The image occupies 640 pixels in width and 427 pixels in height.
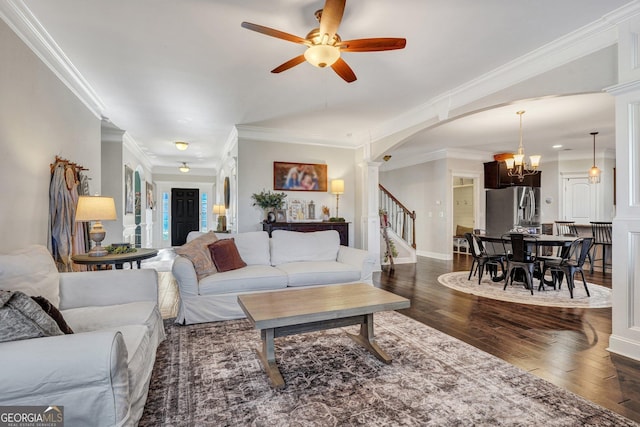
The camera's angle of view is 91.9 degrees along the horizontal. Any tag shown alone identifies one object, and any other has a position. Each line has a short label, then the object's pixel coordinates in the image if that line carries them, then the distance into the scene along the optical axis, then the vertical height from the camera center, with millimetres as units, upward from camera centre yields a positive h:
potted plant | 5727 +206
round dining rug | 3979 -1174
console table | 5625 -274
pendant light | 6911 +829
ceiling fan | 2211 +1300
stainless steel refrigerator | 7691 +58
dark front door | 10828 -19
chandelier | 5266 +911
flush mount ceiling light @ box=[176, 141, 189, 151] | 6808 +1512
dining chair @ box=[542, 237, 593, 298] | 4233 -726
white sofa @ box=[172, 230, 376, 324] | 3205 -686
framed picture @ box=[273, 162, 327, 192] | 5980 +710
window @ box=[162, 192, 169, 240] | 10656 -120
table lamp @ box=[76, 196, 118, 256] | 3064 +7
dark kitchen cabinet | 7953 +872
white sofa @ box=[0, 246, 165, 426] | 1200 -654
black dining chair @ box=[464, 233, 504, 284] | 5055 -762
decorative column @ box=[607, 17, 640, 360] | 2434 +94
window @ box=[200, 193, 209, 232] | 11117 +86
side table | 2977 -451
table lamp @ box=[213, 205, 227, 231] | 7371 -210
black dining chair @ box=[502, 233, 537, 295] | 4457 -668
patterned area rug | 1730 -1157
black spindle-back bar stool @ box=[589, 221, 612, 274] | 5902 -519
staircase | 7340 -390
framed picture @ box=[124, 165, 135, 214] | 6445 +461
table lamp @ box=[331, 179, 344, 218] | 6125 +512
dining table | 4391 -424
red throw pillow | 3553 -511
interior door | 7984 +290
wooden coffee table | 2078 -697
